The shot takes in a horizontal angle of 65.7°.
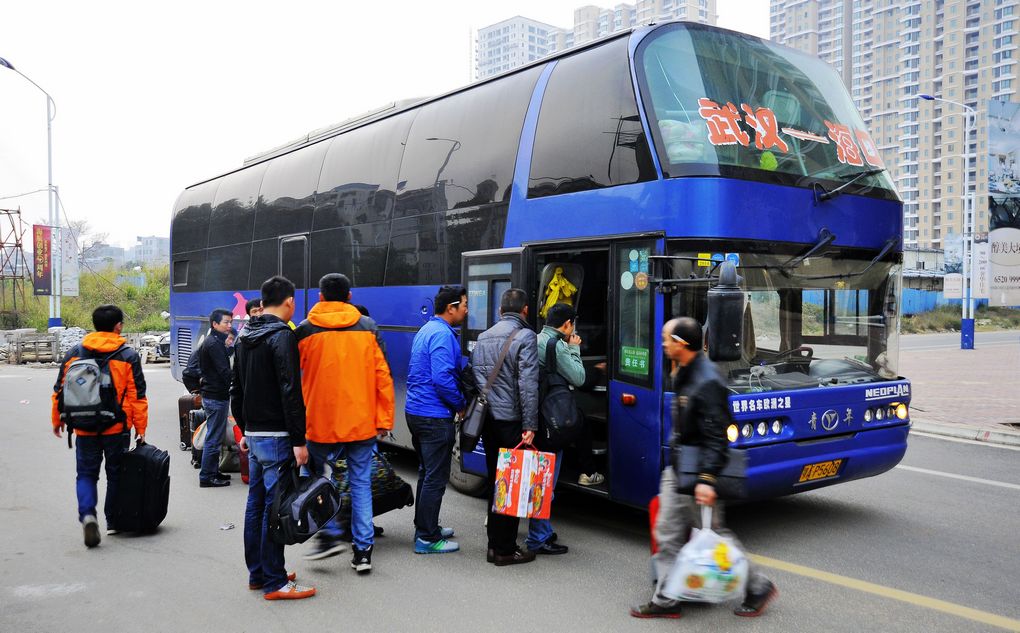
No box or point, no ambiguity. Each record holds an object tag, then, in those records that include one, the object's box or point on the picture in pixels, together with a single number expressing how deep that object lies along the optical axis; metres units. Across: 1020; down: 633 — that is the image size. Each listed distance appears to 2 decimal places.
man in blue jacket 5.52
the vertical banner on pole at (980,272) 25.34
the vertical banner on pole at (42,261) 30.50
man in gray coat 5.28
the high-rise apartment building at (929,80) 103.19
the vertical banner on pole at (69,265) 30.12
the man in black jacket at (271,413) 4.71
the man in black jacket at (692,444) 4.15
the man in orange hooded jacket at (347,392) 5.03
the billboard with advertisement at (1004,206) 12.27
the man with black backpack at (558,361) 5.46
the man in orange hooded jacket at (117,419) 5.94
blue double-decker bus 5.35
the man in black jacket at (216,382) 7.91
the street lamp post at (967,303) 30.03
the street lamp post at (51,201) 30.72
